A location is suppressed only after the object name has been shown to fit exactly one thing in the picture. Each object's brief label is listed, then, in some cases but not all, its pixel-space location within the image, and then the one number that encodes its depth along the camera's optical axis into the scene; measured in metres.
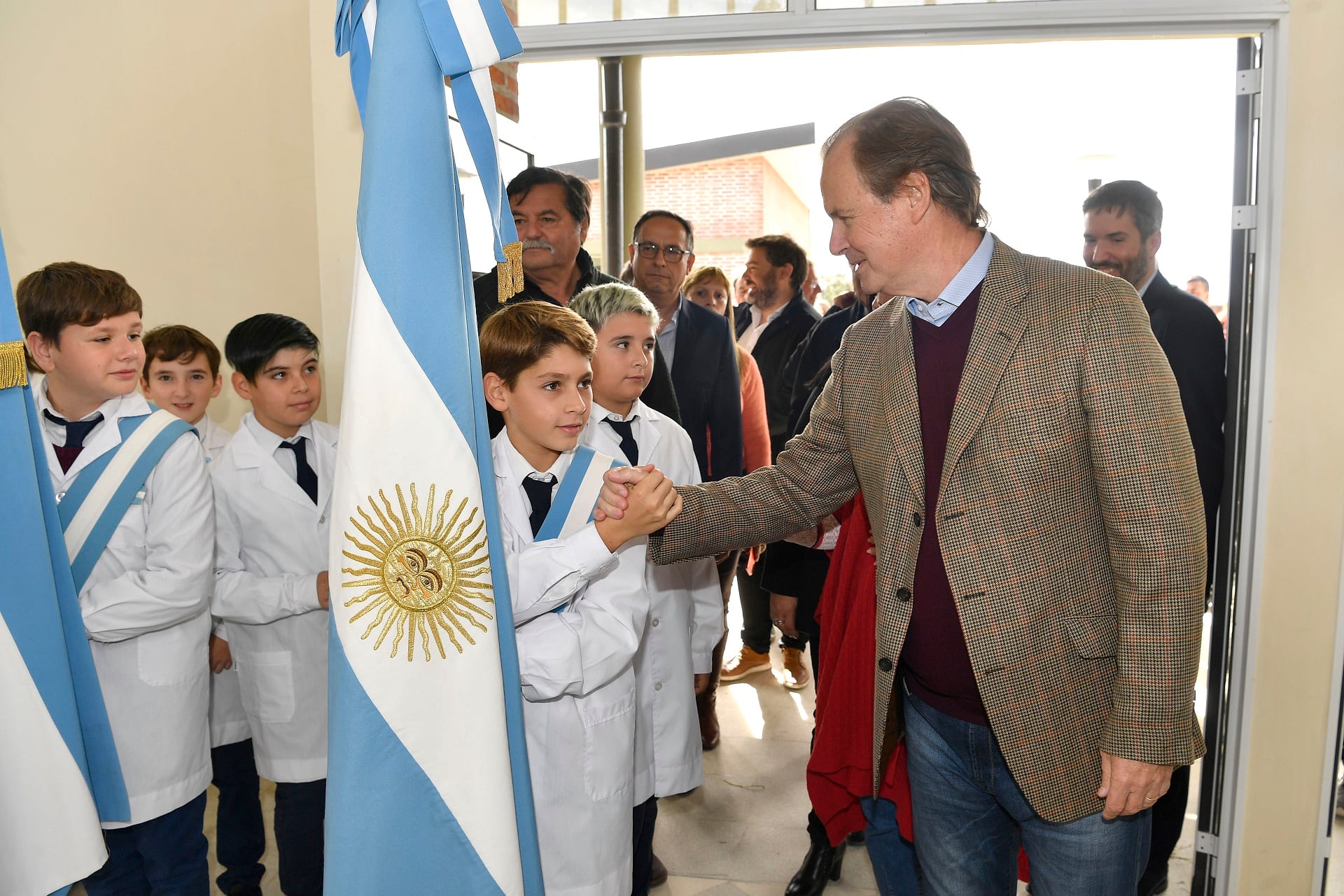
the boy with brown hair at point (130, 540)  1.98
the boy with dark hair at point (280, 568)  2.26
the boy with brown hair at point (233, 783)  2.48
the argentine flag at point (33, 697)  1.49
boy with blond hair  2.19
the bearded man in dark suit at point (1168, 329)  2.36
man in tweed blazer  1.33
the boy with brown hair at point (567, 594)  1.62
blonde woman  3.41
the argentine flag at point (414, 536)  1.33
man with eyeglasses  3.22
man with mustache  2.55
